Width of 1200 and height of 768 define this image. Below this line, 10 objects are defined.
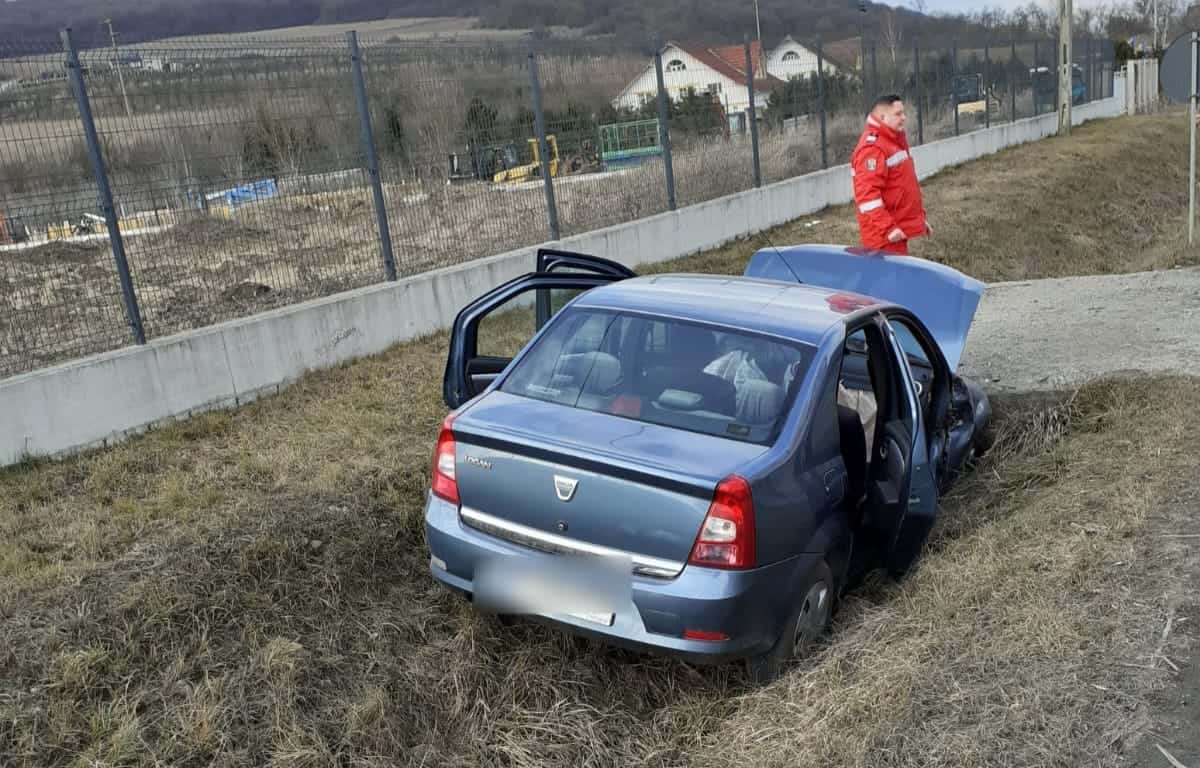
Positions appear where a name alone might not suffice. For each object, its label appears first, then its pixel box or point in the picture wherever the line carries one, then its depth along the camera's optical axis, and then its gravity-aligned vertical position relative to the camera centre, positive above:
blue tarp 7.66 -0.09
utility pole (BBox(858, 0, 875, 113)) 19.31 +0.56
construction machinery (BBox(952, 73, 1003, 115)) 23.89 -0.22
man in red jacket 8.30 -0.69
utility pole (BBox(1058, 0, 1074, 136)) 29.05 +0.13
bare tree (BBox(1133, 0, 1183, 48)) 75.94 +3.29
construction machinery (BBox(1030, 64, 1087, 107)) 29.36 -0.32
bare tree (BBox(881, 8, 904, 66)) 20.50 +1.14
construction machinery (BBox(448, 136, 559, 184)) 9.76 -0.16
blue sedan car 3.60 -1.24
